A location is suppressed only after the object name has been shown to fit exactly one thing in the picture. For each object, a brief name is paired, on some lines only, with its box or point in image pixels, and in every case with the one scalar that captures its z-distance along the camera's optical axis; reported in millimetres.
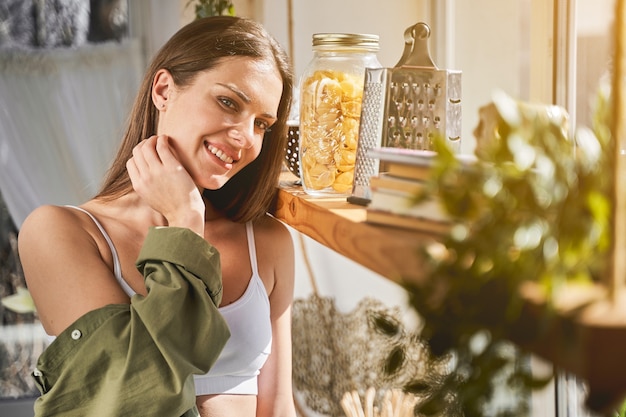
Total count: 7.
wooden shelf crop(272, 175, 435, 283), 896
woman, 1386
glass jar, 1526
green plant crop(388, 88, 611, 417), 680
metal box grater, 1329
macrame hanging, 2922
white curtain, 3367
